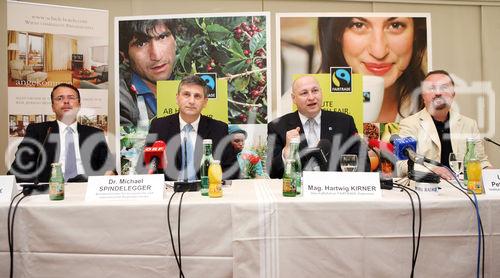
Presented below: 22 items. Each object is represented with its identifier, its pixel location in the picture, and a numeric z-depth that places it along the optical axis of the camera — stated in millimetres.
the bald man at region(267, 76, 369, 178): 2455
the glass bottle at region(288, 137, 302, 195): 1326
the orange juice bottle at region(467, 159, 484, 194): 1312
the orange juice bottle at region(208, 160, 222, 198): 1305
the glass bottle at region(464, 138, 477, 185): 1347
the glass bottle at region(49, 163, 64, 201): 1315
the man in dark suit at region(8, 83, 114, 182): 2609
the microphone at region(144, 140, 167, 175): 1493
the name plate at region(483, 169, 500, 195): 1309
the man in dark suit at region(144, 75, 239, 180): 2537
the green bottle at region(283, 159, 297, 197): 1300
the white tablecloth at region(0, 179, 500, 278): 1217
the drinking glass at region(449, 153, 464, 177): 1570
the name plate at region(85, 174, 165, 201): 1294
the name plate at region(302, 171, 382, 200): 1256
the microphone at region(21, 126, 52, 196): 1416
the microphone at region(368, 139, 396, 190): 1416
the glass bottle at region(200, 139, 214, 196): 1368
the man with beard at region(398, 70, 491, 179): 2670
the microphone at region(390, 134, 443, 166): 1428
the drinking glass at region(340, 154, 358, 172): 1474
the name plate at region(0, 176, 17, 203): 1307
